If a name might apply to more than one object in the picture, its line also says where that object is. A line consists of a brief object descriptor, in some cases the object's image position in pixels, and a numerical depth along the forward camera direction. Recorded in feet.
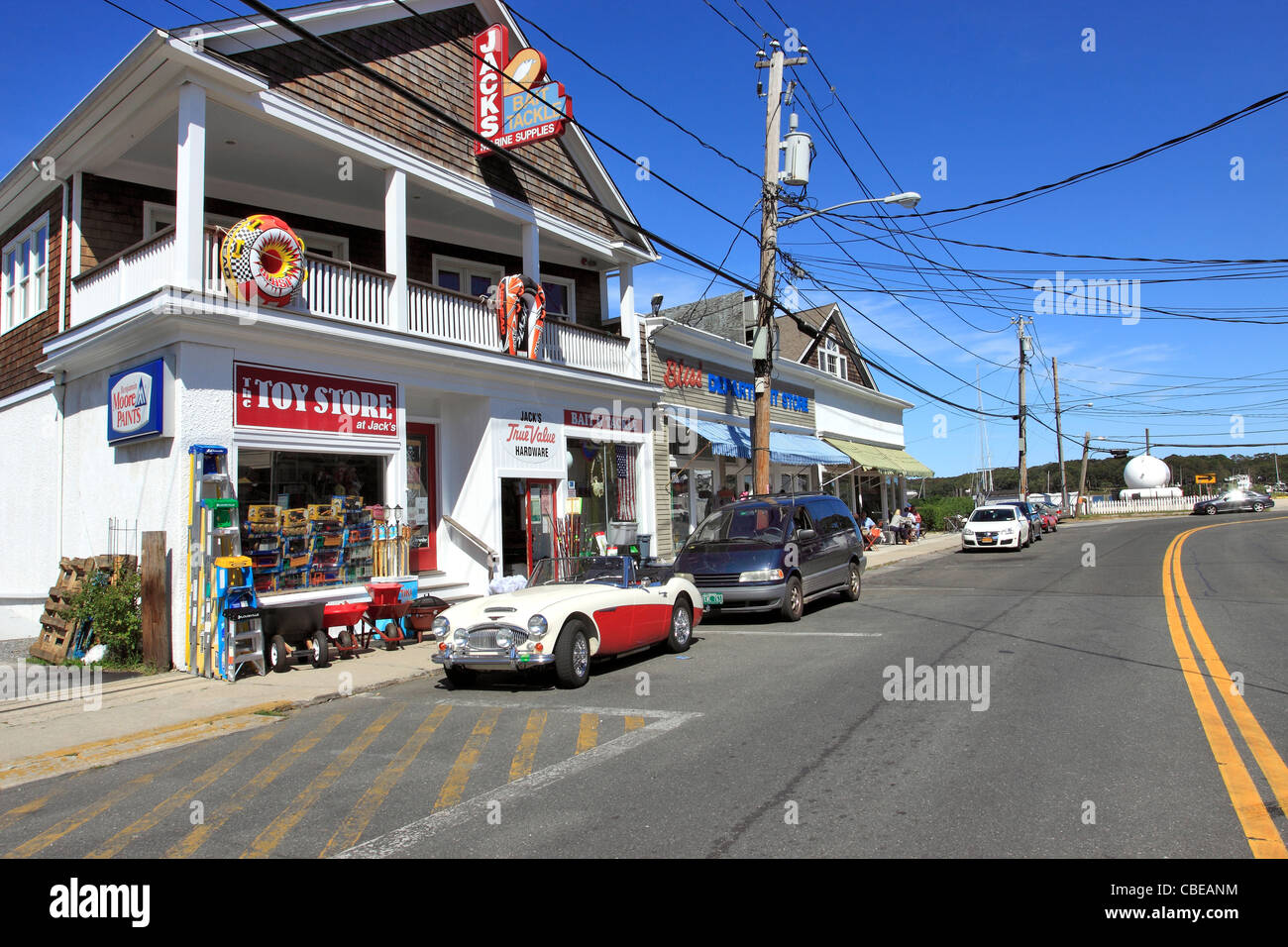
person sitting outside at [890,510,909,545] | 105.22
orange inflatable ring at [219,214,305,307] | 34.47
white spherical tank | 245.65
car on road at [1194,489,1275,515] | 188.44
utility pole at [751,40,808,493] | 57.57
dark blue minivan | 42.09
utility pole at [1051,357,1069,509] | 189.48
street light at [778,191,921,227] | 54.65
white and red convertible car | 27.78
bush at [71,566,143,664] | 34.22
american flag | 61.05
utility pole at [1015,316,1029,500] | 149.59
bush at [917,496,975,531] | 137.83
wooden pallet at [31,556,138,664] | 34.68
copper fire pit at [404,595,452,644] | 38.91
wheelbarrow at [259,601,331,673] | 32.89
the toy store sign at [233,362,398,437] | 35.68
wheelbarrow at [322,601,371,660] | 35.12
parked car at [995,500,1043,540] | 99.40
